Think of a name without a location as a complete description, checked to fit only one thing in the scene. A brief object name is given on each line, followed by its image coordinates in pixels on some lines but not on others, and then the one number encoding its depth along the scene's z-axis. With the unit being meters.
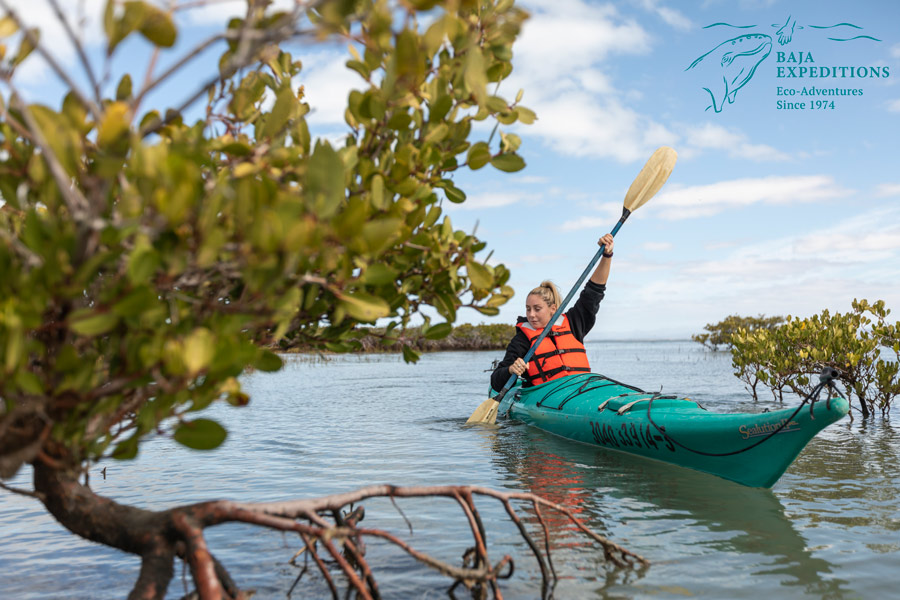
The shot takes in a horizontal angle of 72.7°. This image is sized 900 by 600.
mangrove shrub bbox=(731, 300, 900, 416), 10.49
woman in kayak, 8.99
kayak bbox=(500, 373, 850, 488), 5.25
